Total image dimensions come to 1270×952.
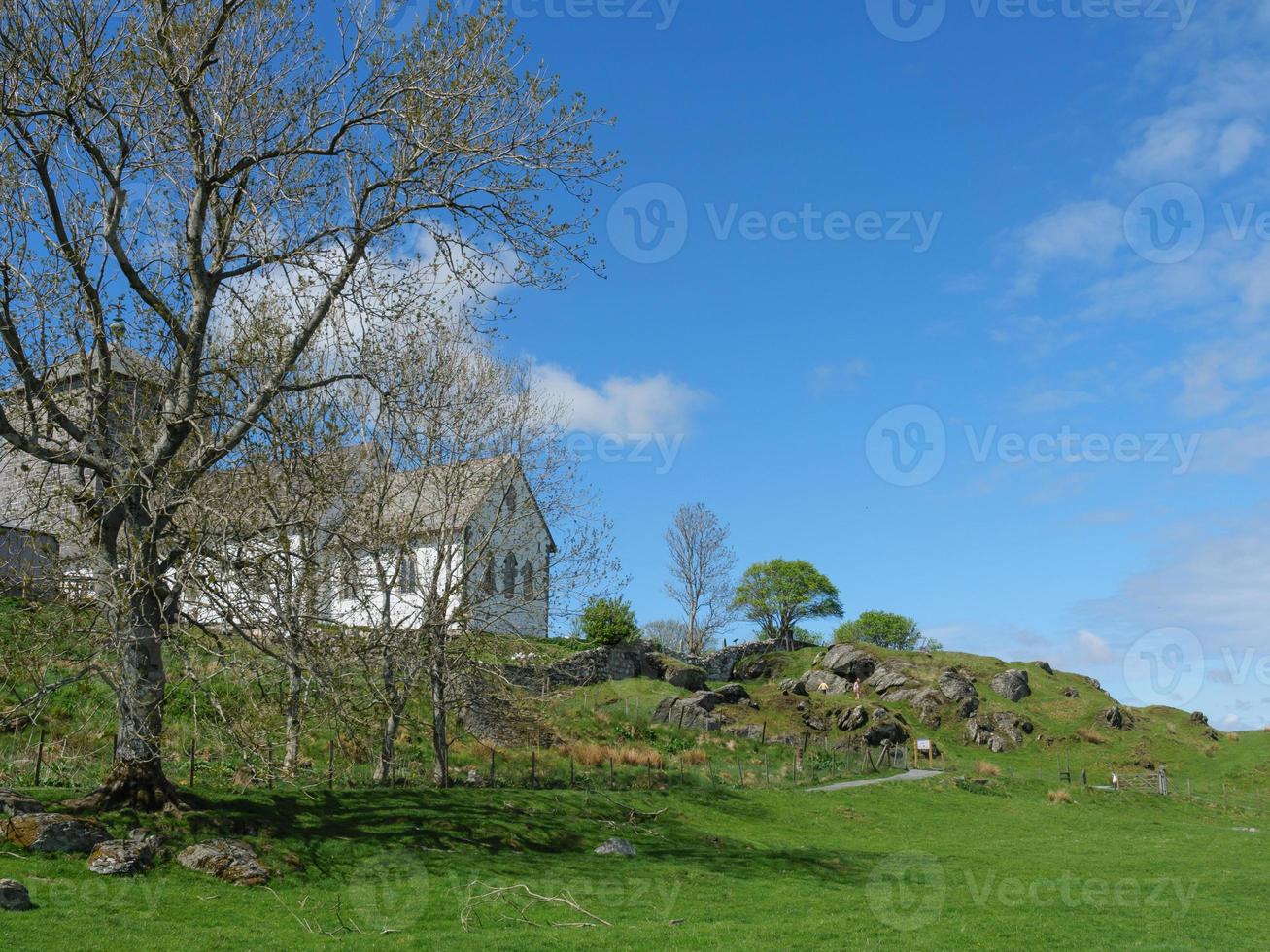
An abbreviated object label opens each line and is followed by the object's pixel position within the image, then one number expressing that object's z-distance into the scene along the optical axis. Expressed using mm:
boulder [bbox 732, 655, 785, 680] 79625
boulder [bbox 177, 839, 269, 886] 17297
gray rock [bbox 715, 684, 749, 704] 63656
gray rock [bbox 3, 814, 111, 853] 16672
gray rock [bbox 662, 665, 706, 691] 61812
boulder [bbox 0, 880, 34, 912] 14109
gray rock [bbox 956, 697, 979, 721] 65250
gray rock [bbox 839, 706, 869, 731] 59531
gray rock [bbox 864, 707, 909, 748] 57281
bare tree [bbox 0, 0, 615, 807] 17156
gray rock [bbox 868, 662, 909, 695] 70062
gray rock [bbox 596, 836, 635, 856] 23219
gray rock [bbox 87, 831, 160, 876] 16417
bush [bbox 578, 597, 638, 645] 60500
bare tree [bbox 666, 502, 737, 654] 93000
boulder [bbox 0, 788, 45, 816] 17594
